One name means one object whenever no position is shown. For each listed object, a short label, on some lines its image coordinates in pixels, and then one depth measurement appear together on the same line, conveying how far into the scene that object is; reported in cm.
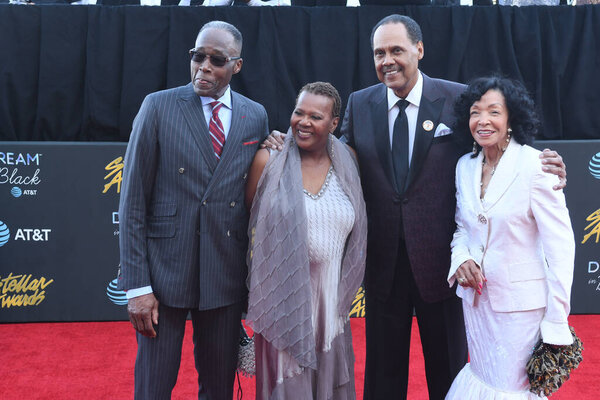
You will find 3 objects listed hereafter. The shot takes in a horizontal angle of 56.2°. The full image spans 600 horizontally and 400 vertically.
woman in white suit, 191
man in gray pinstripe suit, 203
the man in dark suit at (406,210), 230
